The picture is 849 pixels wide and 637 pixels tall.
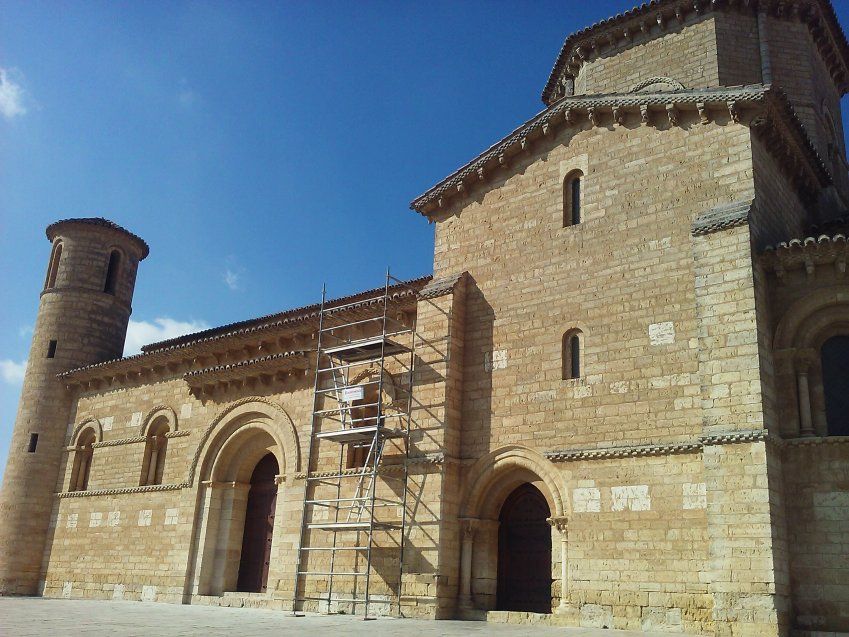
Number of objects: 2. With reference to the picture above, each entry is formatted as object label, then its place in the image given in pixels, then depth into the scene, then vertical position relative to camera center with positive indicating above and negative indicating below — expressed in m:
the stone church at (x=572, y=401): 12.66 +3.29
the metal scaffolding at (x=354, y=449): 16.23 +2.44
